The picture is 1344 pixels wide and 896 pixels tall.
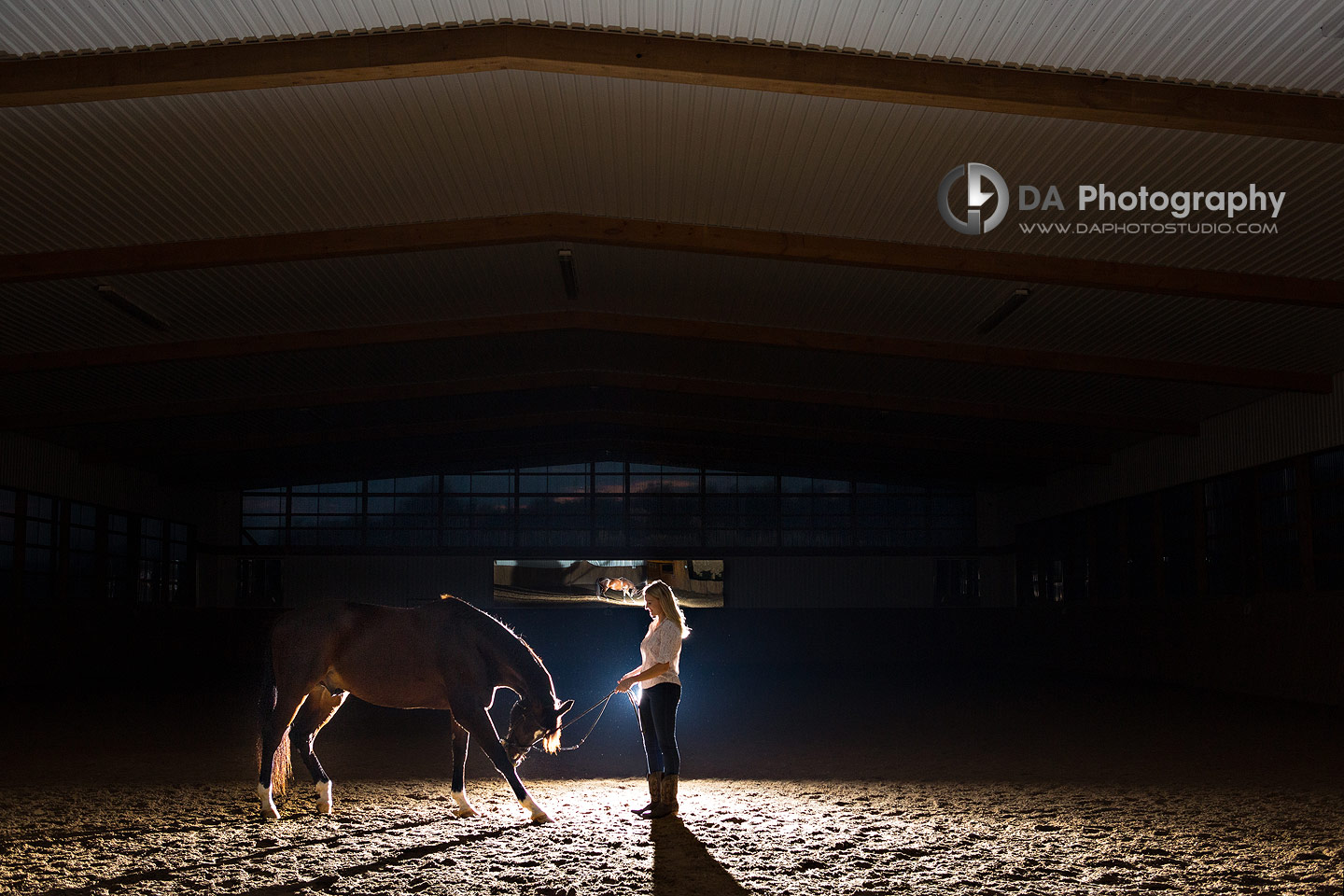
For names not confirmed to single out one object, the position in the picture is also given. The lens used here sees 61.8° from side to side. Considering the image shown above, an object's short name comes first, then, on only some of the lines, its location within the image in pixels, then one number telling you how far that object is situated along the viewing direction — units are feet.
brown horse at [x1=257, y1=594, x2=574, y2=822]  22.66
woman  22.53
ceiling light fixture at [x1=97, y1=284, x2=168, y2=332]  42.70
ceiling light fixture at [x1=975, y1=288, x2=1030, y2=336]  43.19
